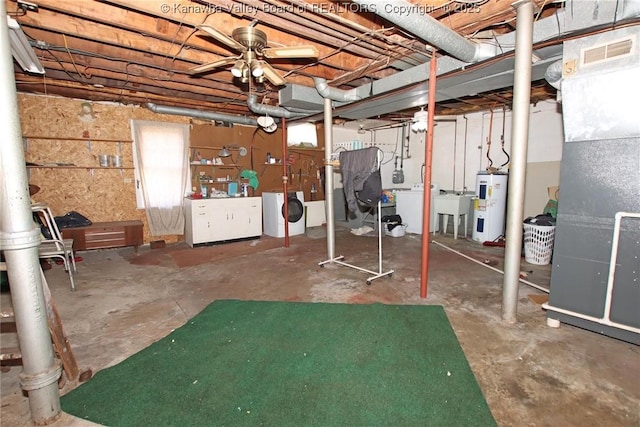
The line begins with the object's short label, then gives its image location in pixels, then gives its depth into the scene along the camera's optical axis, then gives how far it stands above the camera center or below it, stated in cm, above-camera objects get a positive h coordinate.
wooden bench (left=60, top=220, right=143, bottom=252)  462 -86
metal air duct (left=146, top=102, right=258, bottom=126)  528 +124
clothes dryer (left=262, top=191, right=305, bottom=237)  630 -74
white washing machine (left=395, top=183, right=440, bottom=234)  630 -67
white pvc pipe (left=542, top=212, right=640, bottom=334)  215 -79
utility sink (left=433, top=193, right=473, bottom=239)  582 -59
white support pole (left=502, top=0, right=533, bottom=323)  227 +17
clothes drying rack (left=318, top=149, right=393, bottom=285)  337 -119
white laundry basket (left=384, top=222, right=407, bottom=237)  614 -111
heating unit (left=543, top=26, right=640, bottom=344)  207 -11
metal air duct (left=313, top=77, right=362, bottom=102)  387 +114
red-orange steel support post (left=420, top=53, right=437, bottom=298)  287 -9
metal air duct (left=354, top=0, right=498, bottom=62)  196 +111
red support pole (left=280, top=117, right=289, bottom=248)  542 -20
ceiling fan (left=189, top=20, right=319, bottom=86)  223 +103
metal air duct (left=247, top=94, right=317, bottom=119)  481 +116
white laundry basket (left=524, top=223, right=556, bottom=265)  413 -96
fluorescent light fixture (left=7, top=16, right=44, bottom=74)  248 +131
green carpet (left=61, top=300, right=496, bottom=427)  163 -128
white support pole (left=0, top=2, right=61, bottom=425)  137 -36
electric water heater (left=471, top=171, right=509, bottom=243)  532 -55
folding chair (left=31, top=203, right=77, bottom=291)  333 -75
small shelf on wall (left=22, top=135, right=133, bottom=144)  472 +72
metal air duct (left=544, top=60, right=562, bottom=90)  250 +86
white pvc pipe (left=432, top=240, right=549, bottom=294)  317 -121
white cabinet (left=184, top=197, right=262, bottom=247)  550 -77
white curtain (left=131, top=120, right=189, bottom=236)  546 +19
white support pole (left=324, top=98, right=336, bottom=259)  410 +5
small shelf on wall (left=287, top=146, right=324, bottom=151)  728 +74
